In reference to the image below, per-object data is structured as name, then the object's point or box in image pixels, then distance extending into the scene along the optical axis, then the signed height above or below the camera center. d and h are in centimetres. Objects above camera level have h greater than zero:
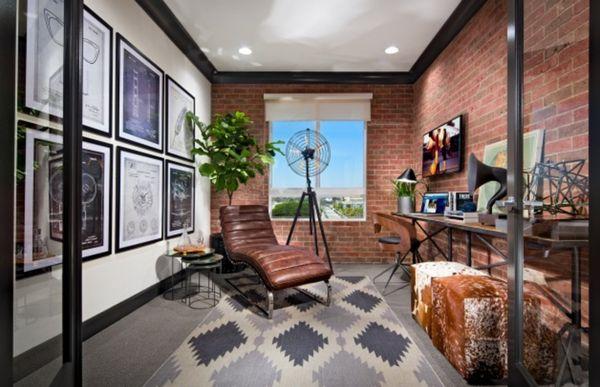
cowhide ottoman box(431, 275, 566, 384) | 124 -66
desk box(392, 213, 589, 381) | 98 -31
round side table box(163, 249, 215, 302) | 267 -97
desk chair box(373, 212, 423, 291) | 278 -42
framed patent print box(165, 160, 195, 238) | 306 -6
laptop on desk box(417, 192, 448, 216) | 306 -11
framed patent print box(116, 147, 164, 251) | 234 -5
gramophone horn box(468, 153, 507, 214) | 204 +13
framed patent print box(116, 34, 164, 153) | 233 +83
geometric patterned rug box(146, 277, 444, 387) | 157 -99
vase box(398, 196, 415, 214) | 352 -13
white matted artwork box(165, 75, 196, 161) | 307 +80
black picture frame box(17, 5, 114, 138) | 201 +87
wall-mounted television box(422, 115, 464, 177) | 293 +51
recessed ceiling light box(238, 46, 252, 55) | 349 +174
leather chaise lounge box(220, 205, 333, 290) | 242 -55
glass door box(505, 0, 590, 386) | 98 +1
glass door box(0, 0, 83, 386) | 94 +1
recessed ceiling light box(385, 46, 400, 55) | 343 +173
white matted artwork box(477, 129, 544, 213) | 229 +26
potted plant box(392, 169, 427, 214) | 346 +4
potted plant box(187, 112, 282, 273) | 350 +48
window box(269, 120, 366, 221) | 434 +23
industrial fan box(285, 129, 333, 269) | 409 +59
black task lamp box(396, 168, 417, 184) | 343 +20
